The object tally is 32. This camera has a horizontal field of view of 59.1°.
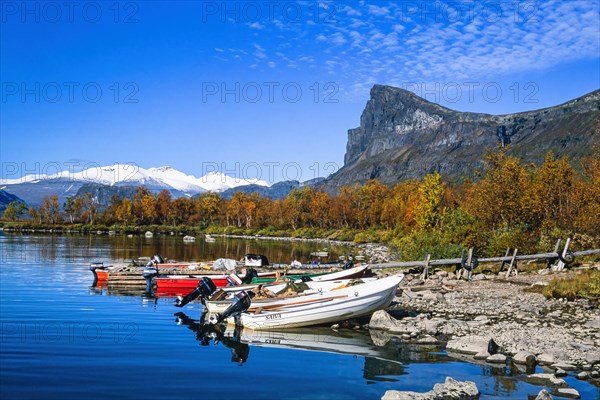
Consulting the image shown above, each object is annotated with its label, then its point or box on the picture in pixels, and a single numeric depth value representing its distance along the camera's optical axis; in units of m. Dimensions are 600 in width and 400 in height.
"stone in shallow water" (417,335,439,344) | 20.66
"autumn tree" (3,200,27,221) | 184.60
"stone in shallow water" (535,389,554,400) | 13.07
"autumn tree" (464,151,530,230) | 51.75
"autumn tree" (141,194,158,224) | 171.12
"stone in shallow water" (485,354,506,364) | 17.41
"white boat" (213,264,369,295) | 29.78
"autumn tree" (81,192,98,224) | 167.00
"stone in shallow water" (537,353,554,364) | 16.88
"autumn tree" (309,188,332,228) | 143.12
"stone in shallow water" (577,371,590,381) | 15.44
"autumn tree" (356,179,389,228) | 125.31
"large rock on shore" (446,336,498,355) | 18.31
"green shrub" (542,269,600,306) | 27.39
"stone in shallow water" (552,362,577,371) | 16.25
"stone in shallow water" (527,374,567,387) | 14.79
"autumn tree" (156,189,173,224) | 174.88
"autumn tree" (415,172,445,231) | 69.12
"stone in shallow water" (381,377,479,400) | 13.41
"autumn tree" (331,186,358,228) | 137.50
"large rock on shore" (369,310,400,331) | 23.42
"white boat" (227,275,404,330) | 23.73
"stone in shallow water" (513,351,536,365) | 16.83
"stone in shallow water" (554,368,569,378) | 15.77
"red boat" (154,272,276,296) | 39.78
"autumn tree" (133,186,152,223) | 171.50
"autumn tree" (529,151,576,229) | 49.68
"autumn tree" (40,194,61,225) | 166.38
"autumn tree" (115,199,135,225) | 165.25
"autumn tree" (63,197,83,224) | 169.62
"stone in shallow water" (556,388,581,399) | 13.89
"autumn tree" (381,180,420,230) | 93.10
